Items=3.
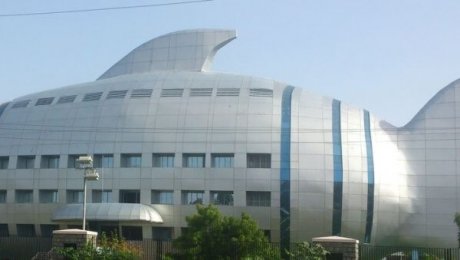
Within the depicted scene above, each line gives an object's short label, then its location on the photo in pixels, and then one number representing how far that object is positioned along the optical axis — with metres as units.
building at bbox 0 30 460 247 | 66.94
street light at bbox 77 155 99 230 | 49.69
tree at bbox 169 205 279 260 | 34.47
